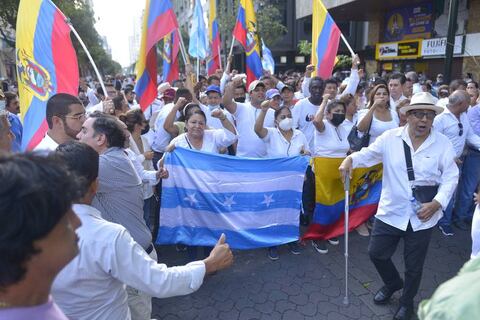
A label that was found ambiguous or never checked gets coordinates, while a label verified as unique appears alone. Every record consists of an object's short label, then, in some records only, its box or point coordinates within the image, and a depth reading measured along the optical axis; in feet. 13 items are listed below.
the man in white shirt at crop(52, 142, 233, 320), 5.55
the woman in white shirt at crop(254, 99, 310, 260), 15.48
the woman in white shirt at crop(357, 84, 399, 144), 15.87
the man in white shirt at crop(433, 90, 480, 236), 16.69
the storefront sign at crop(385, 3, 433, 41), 62.59
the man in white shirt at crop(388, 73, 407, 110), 20.21
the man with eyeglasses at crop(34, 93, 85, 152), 10.23
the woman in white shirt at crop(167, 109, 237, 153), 14.24
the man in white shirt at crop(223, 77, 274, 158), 17.60
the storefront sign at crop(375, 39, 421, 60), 62.90
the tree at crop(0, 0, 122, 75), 54.49
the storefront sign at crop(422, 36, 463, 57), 54.23
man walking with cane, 10.54
